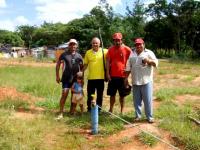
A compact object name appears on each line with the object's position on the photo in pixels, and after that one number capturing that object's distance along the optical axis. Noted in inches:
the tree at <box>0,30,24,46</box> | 1754.0
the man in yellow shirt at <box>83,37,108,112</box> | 173.6
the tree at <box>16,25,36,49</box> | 1813.3
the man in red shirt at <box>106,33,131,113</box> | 170.0
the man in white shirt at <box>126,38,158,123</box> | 154.1
